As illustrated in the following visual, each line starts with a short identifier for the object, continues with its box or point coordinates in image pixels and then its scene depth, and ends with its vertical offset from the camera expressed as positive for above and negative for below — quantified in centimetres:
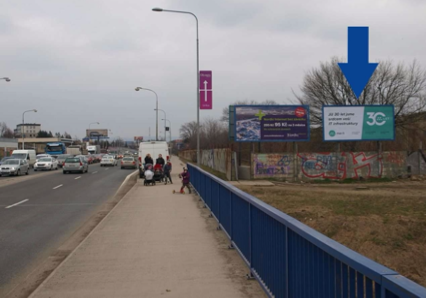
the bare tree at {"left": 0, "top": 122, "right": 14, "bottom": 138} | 15300 +640
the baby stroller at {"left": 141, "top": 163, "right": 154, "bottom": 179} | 2252 -96
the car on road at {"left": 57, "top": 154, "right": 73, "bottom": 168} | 4920 -126
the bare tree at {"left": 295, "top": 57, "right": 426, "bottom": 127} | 3622 +502
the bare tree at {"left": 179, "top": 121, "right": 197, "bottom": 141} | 13125 +599
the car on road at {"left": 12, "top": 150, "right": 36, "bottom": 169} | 4425 -69
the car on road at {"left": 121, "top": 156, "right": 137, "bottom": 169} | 4594 -152
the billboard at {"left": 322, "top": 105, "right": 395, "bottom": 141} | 2817 +166
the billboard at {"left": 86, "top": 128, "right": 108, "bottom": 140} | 15688 +537
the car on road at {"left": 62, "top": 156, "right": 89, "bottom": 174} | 3594 -143
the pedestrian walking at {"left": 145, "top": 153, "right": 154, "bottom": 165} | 2400 -68
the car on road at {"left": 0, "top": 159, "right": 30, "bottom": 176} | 3356 -152
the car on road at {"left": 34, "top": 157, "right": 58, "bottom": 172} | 4222 -157
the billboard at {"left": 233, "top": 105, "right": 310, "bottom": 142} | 2841 +168
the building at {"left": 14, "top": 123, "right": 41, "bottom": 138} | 15430 +804
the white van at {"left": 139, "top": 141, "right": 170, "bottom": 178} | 2792 -6
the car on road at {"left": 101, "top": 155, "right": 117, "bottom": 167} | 5425 -165
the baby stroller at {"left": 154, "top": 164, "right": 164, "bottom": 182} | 2261 -134
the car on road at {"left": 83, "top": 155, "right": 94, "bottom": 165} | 6551 -170
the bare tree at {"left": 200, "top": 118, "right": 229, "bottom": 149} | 7573 +302
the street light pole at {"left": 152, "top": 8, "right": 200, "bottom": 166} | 2267 +459
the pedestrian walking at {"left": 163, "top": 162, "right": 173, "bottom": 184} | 2270 -119
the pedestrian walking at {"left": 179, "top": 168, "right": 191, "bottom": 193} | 1759 -130
